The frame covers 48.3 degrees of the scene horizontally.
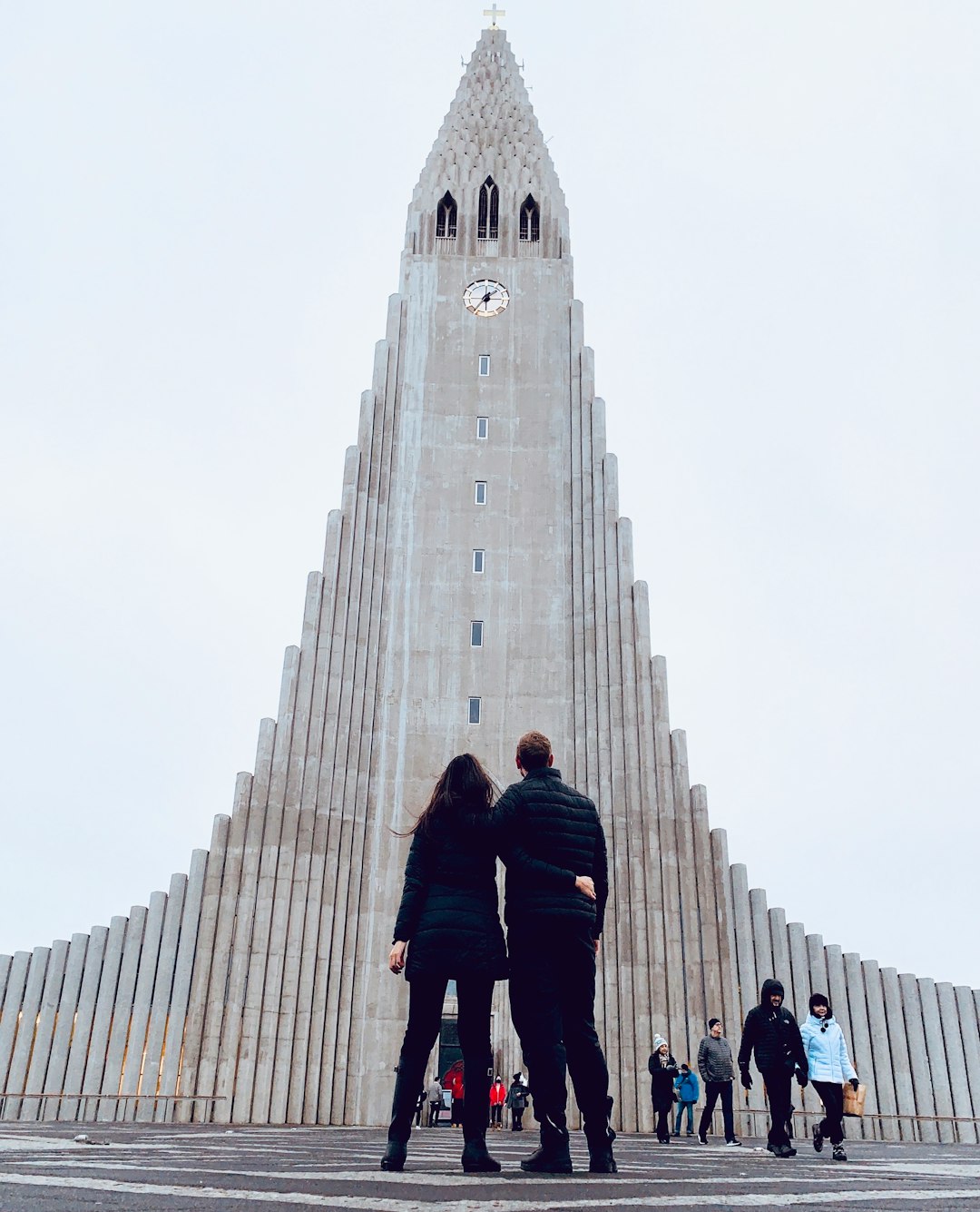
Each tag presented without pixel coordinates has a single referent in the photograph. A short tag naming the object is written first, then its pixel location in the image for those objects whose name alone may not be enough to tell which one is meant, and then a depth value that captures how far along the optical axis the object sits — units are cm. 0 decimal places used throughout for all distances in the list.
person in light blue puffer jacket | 913
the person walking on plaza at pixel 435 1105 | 2052
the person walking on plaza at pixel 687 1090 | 1848
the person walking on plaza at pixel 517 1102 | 1925
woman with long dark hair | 487
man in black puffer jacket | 484
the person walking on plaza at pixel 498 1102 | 1962
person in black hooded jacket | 895
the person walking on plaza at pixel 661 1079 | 1502
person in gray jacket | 1309
